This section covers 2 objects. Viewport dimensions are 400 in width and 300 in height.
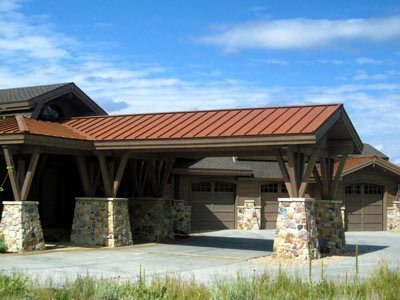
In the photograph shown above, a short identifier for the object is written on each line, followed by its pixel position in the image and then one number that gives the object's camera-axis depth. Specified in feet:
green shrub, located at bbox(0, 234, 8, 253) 54.13
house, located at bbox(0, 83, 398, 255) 52.60
